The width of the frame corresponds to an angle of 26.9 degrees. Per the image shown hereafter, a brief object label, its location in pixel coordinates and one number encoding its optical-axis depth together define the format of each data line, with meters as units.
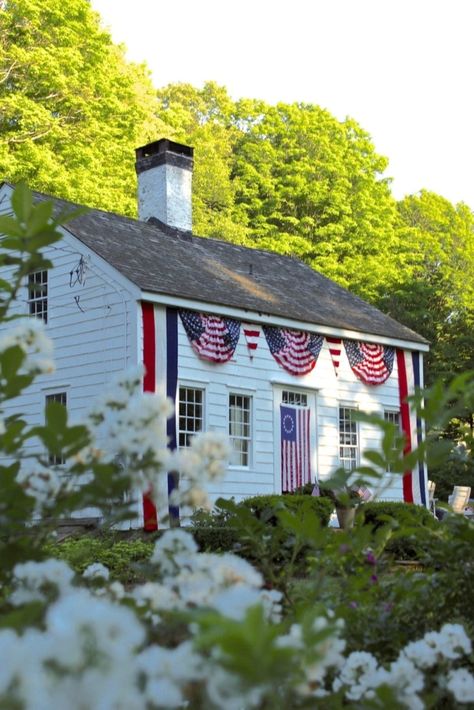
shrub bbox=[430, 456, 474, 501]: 26.14
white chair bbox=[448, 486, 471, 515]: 21.47
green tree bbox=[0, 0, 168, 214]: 26.77
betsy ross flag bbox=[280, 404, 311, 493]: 17.69
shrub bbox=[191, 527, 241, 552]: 12.28
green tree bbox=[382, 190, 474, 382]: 31.30
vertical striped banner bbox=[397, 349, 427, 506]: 19.59
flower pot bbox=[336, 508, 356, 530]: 13.54
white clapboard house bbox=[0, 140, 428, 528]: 15.69
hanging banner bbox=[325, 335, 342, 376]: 18.83
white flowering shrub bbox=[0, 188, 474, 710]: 1.04
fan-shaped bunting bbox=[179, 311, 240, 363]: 16.06
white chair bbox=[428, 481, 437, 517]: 20.58
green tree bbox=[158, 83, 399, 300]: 38.38
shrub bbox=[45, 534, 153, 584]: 10.38
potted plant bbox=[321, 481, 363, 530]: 13.43
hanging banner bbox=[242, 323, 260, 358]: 17.12
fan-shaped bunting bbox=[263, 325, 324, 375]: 17.61
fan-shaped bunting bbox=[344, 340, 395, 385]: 19.19
